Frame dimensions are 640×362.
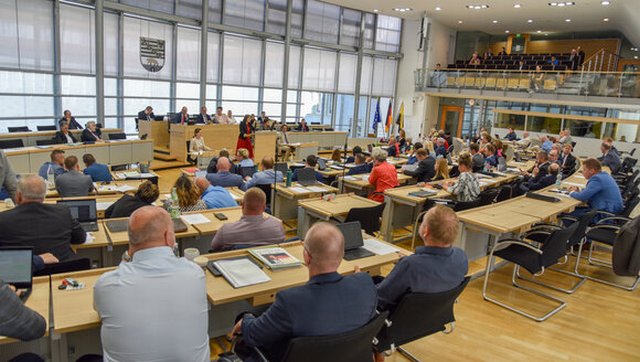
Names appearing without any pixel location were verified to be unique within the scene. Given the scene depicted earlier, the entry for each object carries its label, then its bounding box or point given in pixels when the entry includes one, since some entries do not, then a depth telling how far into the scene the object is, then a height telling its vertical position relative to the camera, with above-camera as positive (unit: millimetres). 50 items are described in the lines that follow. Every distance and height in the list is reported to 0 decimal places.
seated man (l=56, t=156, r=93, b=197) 5770 -1149
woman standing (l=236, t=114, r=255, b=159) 13227 -836
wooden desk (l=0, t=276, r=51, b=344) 2492 -1236
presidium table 12773 -1068
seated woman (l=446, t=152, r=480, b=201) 6500 -917
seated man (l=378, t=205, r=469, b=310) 2914 -978
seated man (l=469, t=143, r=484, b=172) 9383 -828
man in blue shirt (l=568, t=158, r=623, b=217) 6309 -869
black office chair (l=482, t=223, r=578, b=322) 4543 -1392
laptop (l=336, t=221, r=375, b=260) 3742 -1099
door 22641 -83
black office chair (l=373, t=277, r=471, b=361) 2855 -1329
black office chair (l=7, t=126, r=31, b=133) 10475 -965
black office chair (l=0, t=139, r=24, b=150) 8906 -1122
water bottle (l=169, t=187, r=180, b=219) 4627 -1136
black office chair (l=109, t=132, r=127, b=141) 11438 -1043
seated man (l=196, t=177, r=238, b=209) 5262 -1109
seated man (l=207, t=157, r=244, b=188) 6709 -1113
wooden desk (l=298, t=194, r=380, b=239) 5504 -1219
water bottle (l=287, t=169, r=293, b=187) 7000 -1082
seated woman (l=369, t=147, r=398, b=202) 7004 -1001
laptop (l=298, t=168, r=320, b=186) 7227 -1102
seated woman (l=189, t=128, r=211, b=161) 11703 -1125
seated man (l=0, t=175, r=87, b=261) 3354 -1005
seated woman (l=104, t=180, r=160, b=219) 4598 -1076
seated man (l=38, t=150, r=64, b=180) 6485 -1061
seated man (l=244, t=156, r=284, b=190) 7094 -1111
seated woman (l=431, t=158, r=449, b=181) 8250 -925
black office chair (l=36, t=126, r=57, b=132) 11102 -942
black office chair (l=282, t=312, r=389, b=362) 2109 -1128
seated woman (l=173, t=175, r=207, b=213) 4988 -1024
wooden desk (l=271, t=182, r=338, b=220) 6691 -1377
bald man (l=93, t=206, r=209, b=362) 2080 -973
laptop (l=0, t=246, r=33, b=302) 2666 -1065
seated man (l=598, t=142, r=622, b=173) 10312 -701
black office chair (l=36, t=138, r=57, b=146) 9659 -1117
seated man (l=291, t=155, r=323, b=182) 7448 -939
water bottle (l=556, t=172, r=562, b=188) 7743 -982
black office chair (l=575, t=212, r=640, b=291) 5617 -1350
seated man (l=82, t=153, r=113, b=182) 6723 -1151
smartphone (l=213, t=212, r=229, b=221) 4750 -1204
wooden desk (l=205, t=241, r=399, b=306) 2896 -1207
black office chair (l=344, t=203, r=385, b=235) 5410 -1269
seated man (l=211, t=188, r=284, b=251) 3779 -1056
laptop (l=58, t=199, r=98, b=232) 4324 -1139
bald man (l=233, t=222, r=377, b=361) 2213 -971
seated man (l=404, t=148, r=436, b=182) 8461 -963
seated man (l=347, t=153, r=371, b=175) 8578 -1086
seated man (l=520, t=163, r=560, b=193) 8180 -1025
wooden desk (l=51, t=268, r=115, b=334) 2422 -1229
